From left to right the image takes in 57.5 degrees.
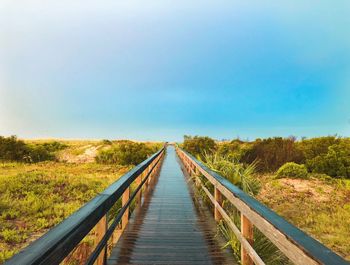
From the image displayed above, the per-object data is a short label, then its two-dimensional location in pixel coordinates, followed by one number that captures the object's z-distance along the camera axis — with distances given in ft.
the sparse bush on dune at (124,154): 96.21
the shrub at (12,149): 100.68
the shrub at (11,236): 27.74
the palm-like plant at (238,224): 13.88
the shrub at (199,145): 108.06
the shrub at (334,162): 61.67
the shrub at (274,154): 70.85
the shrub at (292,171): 57.67
